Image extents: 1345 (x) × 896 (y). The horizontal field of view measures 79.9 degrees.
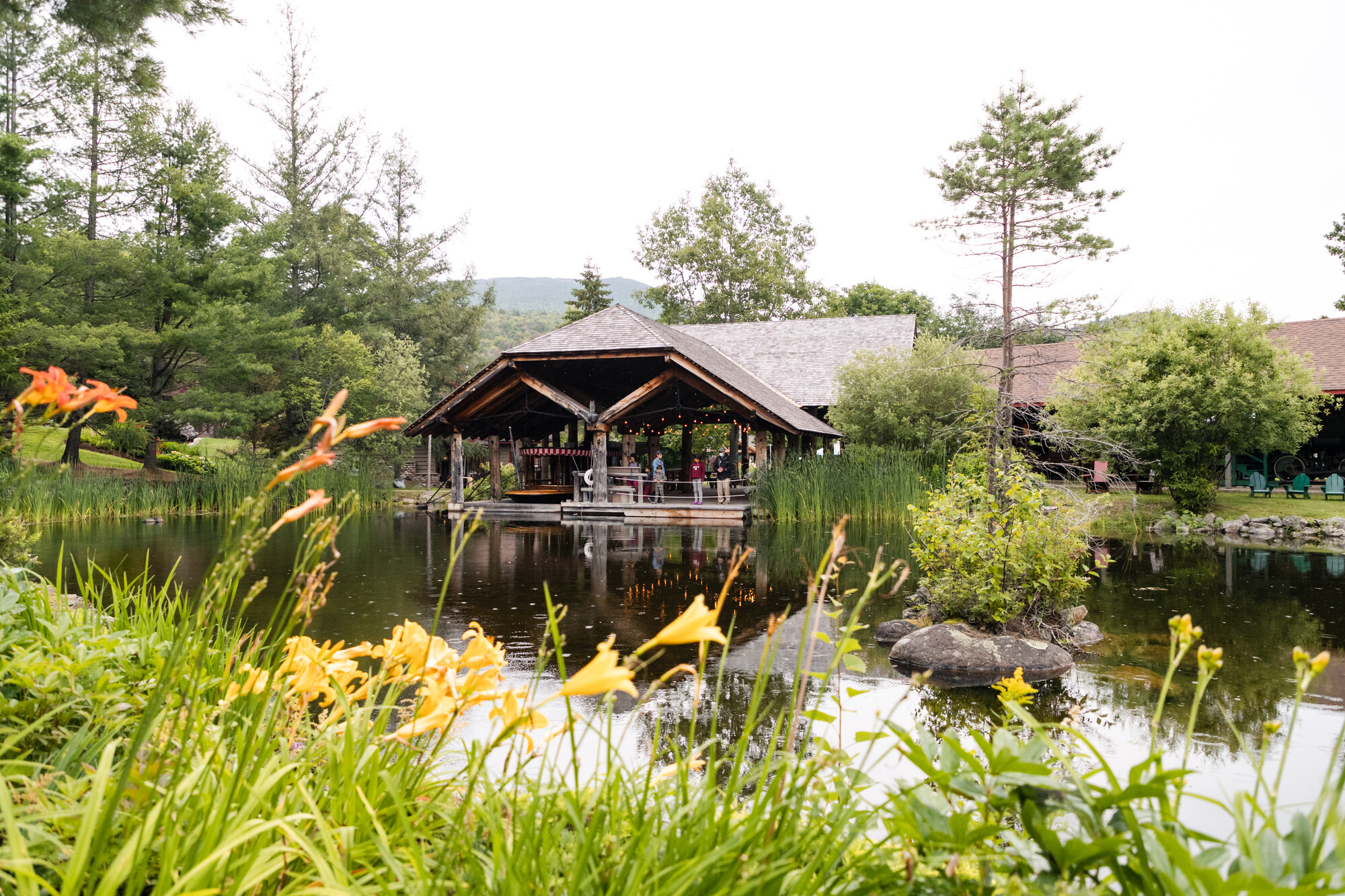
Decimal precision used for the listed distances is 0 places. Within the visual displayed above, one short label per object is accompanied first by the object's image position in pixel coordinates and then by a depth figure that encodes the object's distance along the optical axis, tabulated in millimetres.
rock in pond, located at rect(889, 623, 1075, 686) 5551
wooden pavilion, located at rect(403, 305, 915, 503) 17703
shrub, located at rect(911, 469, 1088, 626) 6312
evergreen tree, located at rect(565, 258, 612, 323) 38844
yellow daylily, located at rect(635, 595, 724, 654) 1064
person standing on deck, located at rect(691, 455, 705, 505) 18266
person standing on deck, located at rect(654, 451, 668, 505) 19219
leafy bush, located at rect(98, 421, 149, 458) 21094
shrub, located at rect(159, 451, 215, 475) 24608
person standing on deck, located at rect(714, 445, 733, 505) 18656
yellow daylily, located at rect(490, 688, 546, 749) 1294
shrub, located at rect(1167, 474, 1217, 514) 16547
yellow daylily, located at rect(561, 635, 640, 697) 1085
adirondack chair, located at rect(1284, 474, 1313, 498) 19141
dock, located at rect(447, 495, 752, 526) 17188
